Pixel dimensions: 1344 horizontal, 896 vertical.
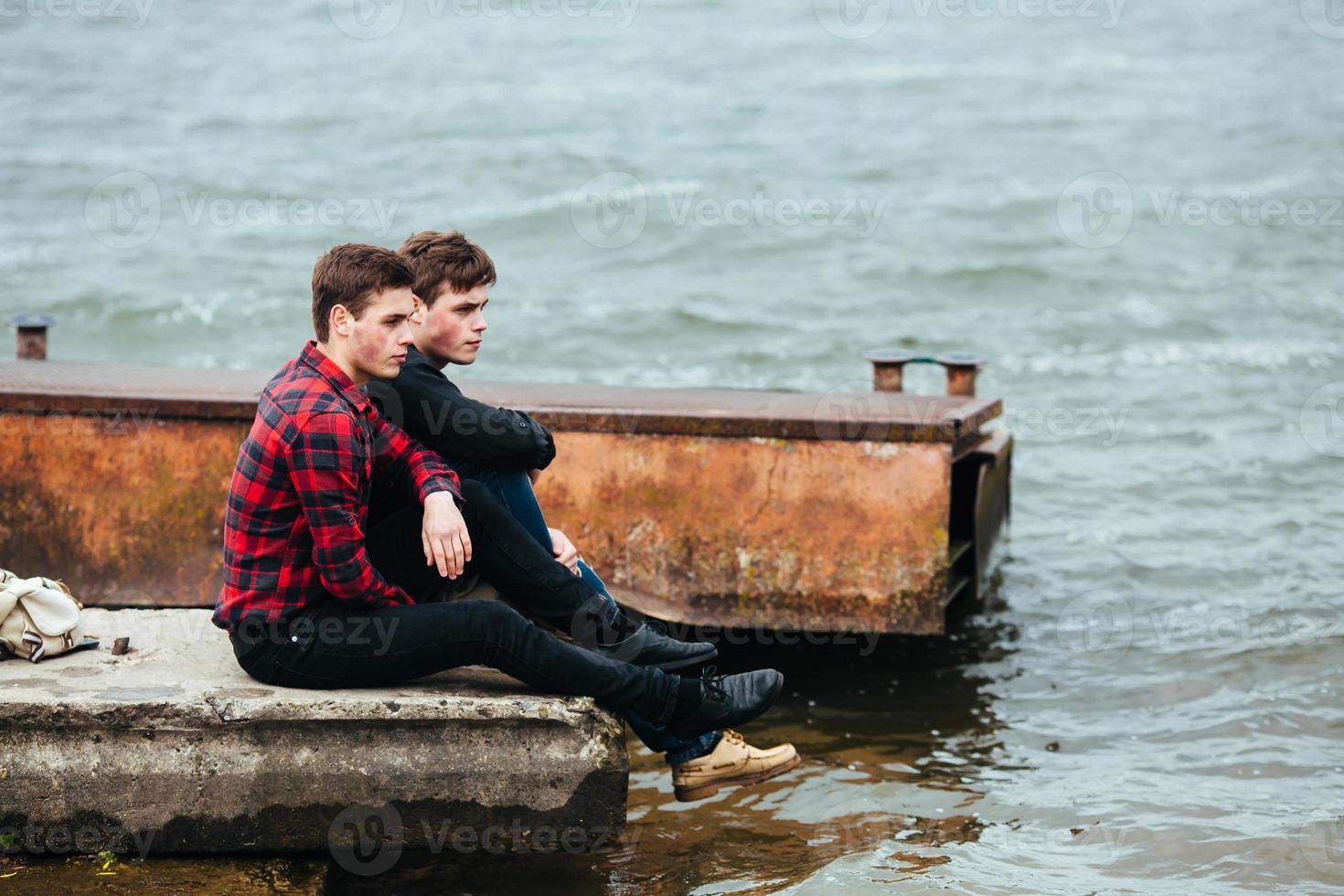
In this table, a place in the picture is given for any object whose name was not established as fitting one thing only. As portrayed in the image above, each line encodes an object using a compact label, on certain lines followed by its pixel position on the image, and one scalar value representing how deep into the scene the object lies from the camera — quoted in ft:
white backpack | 25.45
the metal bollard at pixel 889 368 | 43.27
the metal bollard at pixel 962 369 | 44.55
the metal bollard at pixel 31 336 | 44.73
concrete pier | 23.75
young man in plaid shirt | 23.06
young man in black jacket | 26.22
